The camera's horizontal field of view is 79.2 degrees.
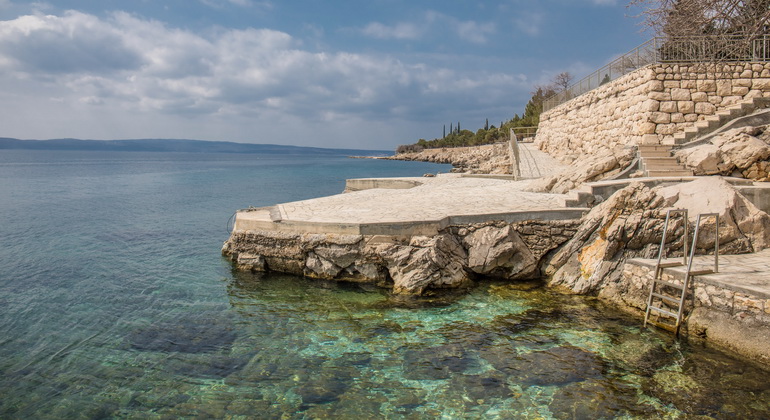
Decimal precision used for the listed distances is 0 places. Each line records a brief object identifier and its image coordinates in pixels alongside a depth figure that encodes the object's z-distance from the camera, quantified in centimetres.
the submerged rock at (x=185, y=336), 740
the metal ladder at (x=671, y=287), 762
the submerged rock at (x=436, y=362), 655
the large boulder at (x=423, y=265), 977
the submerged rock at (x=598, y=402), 558
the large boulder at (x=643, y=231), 955
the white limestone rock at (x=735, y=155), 1301
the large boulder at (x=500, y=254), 1052
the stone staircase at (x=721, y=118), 1596
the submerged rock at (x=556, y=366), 638
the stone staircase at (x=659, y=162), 1430
